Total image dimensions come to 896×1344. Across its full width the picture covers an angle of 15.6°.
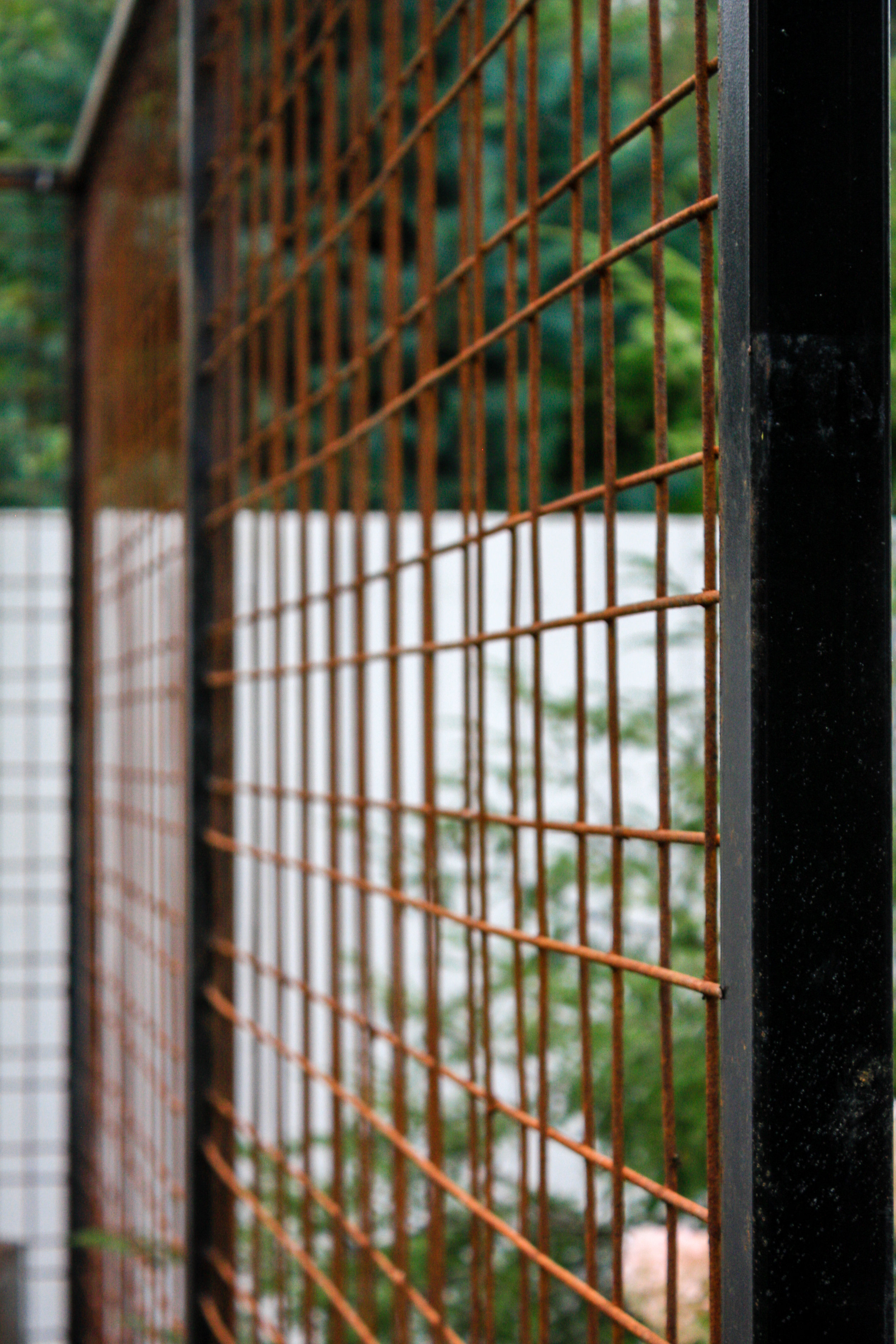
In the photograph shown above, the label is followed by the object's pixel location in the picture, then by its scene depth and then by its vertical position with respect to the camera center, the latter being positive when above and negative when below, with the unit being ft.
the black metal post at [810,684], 3.88 +0.07
